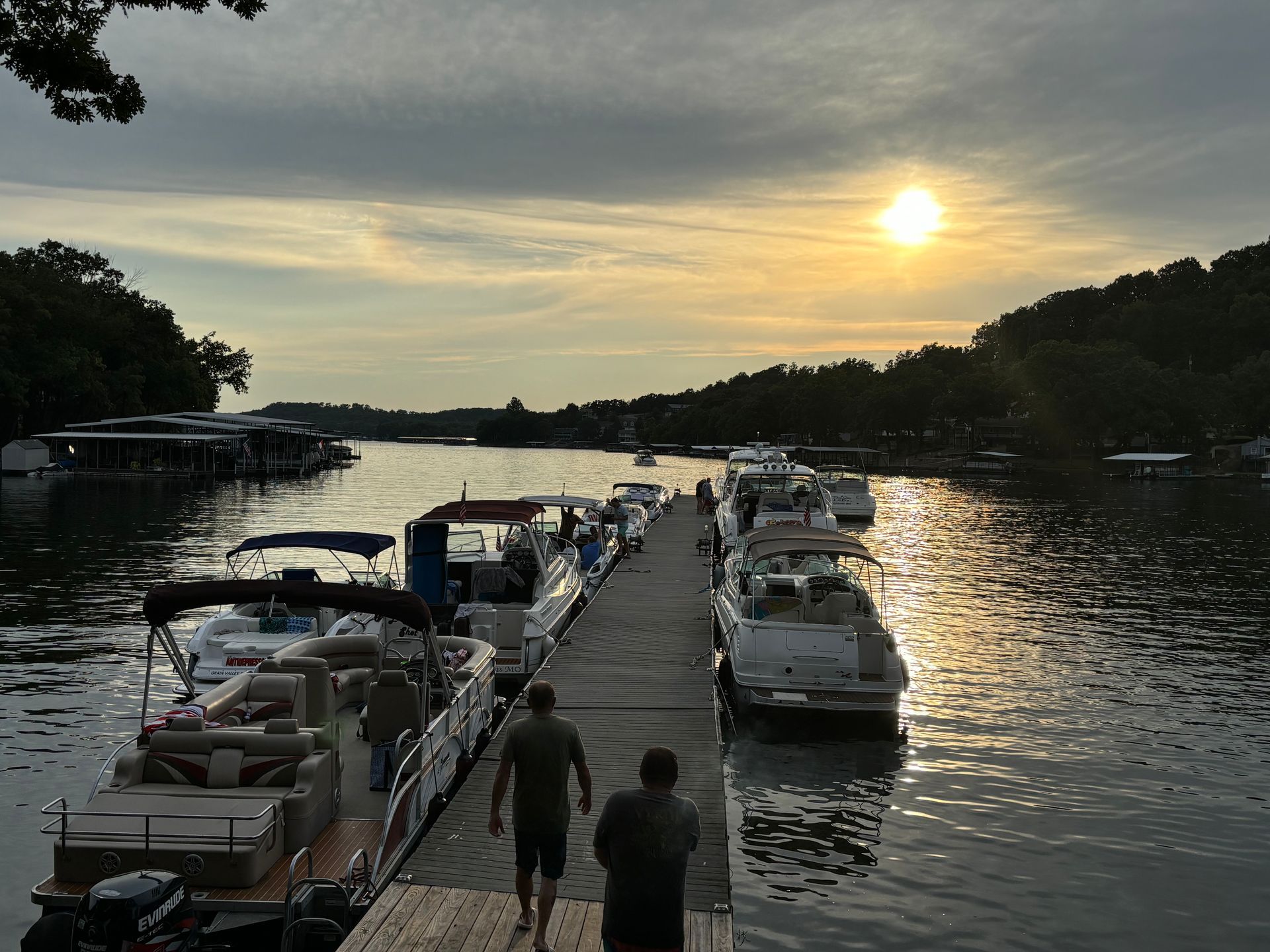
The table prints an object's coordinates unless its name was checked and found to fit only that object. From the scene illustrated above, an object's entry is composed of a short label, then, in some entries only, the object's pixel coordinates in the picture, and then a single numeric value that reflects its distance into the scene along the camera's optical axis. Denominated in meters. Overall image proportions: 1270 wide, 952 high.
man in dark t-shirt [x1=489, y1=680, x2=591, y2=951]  7.16
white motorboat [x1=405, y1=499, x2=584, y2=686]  17.08
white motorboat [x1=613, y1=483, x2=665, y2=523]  50.06
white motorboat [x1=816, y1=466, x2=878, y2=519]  54.16
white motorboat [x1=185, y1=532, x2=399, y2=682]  16.67
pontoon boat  7.81
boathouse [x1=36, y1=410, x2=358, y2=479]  79.25
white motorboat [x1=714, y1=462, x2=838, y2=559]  33.62
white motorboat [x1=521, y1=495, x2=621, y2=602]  27.22
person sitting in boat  28.77
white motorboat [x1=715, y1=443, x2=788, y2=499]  40.97
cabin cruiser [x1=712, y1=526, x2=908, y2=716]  14.93
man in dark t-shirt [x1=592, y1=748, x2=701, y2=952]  5.96
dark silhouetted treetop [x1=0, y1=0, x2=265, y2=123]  12.93
